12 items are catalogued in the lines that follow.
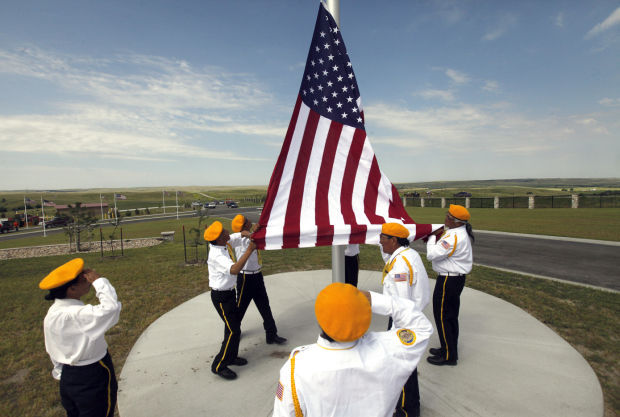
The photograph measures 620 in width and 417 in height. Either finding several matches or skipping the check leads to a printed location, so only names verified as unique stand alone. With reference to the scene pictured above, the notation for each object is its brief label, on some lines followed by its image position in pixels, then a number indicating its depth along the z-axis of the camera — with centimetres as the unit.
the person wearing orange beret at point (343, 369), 141
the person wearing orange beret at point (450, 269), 362
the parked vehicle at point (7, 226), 2688
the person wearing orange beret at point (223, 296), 359
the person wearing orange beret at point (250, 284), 428
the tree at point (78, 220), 1305
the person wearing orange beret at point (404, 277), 286
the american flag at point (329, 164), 322
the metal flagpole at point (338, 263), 368
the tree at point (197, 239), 1025
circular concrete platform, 322
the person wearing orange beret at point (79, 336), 224
